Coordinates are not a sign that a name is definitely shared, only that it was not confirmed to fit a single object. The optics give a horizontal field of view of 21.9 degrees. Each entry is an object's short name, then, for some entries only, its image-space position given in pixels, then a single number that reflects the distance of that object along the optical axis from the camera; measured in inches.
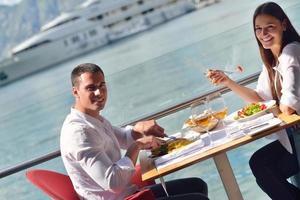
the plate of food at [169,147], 140.1
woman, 143.5
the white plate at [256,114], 138.7
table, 130.0
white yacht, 3268.3
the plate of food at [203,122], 140.7
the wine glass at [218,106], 143.7
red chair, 139.3
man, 129.8
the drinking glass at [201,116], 140.8
